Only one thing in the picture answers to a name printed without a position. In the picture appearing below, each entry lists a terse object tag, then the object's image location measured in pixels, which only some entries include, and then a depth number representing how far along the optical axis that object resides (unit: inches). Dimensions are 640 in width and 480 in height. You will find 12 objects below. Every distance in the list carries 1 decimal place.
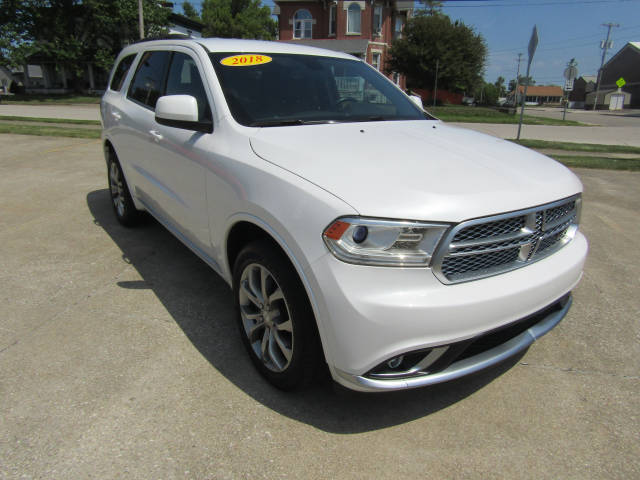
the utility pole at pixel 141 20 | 985.5
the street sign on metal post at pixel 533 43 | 406.6
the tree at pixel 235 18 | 2025.1
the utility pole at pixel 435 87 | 1401.3
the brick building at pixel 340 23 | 1417.3
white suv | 73.3
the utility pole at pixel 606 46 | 2763.3
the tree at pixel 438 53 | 1440.7
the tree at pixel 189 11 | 2805.1
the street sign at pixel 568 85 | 801.5
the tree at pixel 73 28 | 1116.5
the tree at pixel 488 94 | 3895.7
